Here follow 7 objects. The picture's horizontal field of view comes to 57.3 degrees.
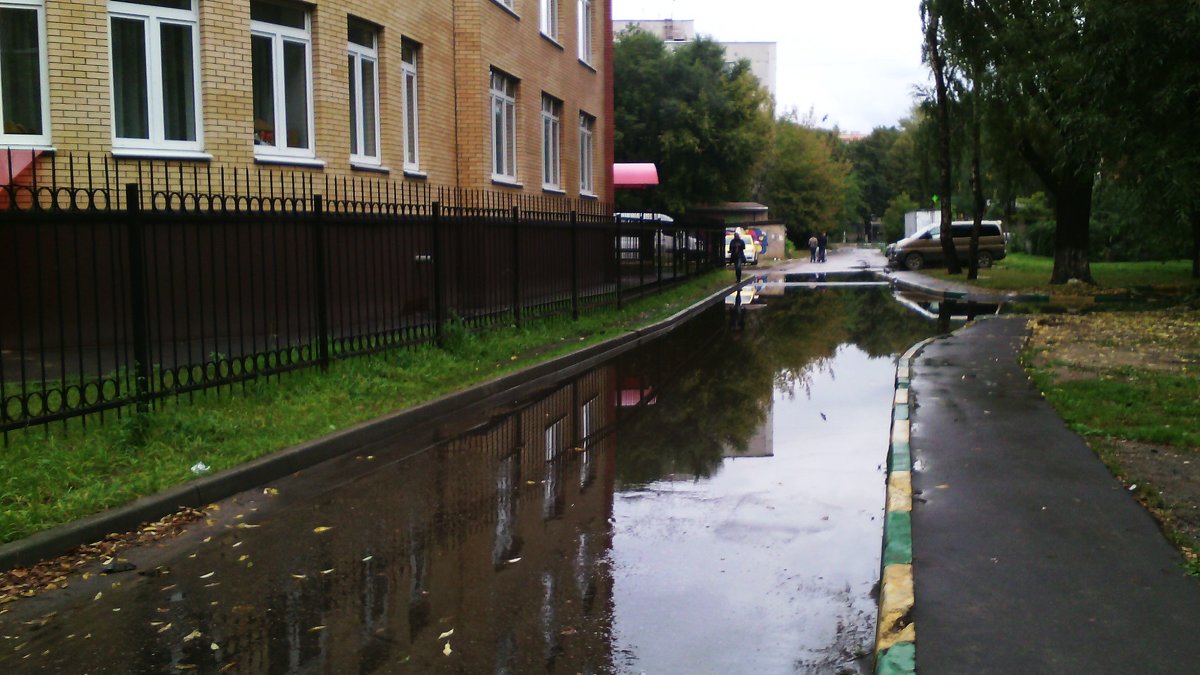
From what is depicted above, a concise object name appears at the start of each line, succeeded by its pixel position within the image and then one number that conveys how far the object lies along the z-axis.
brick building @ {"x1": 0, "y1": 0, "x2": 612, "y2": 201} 12.73
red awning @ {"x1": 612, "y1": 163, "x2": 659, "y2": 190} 45.94
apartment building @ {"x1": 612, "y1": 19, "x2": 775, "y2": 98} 126.31
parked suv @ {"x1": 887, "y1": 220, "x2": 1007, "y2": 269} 45.59
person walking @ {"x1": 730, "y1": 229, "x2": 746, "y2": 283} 37.52
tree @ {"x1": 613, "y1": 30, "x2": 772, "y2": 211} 57.81
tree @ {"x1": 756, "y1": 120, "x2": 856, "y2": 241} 84.44
